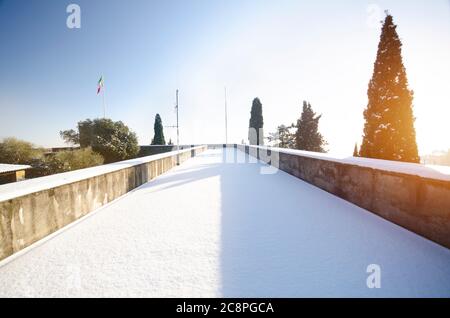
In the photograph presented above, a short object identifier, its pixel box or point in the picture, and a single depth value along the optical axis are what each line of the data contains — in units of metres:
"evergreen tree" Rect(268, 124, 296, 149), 47.16
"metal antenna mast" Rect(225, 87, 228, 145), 35.36
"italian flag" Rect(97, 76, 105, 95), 31.42
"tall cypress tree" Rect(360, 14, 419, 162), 17.85
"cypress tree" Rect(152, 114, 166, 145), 51.61
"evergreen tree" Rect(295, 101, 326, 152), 35.66
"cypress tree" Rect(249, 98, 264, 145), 41.41
